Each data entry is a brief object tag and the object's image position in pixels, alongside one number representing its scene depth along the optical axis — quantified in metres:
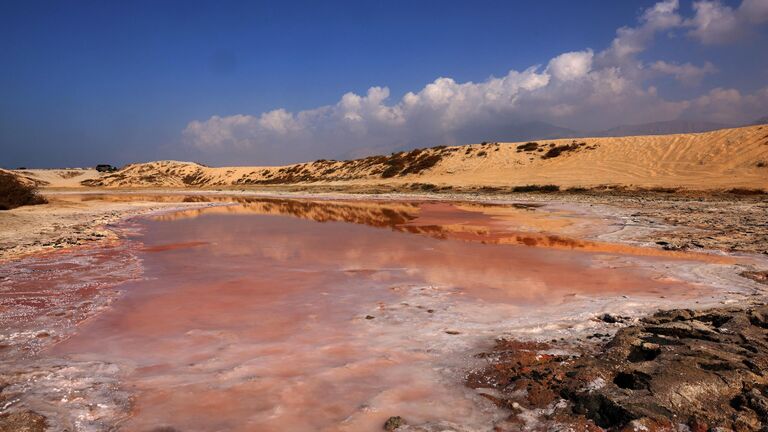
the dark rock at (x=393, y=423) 3.24
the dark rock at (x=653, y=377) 3.17
